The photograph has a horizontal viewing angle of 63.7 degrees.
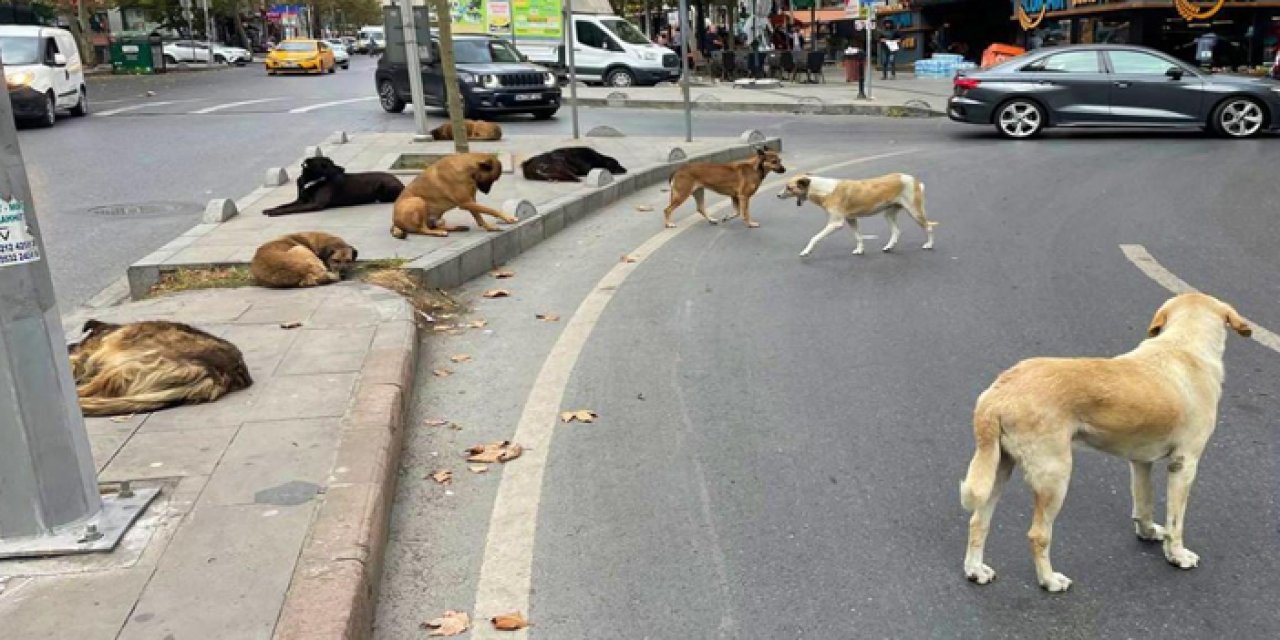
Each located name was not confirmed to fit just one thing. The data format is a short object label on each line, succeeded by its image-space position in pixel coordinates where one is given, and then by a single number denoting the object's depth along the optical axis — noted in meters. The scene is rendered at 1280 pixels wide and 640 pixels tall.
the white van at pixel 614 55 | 29.47
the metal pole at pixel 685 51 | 15.25
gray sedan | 16.38
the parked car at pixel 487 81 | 20.50
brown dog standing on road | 9.75
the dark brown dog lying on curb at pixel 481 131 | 16.52
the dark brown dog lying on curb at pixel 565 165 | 12.15
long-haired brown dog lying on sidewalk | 4.70
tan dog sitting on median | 8.60
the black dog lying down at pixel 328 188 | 10.10
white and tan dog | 8.32
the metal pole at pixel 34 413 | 3.24
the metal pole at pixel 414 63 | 16.23
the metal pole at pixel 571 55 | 15.81
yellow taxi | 44.34
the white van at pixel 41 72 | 19.75
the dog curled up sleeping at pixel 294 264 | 6.94
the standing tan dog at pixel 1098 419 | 3.15
